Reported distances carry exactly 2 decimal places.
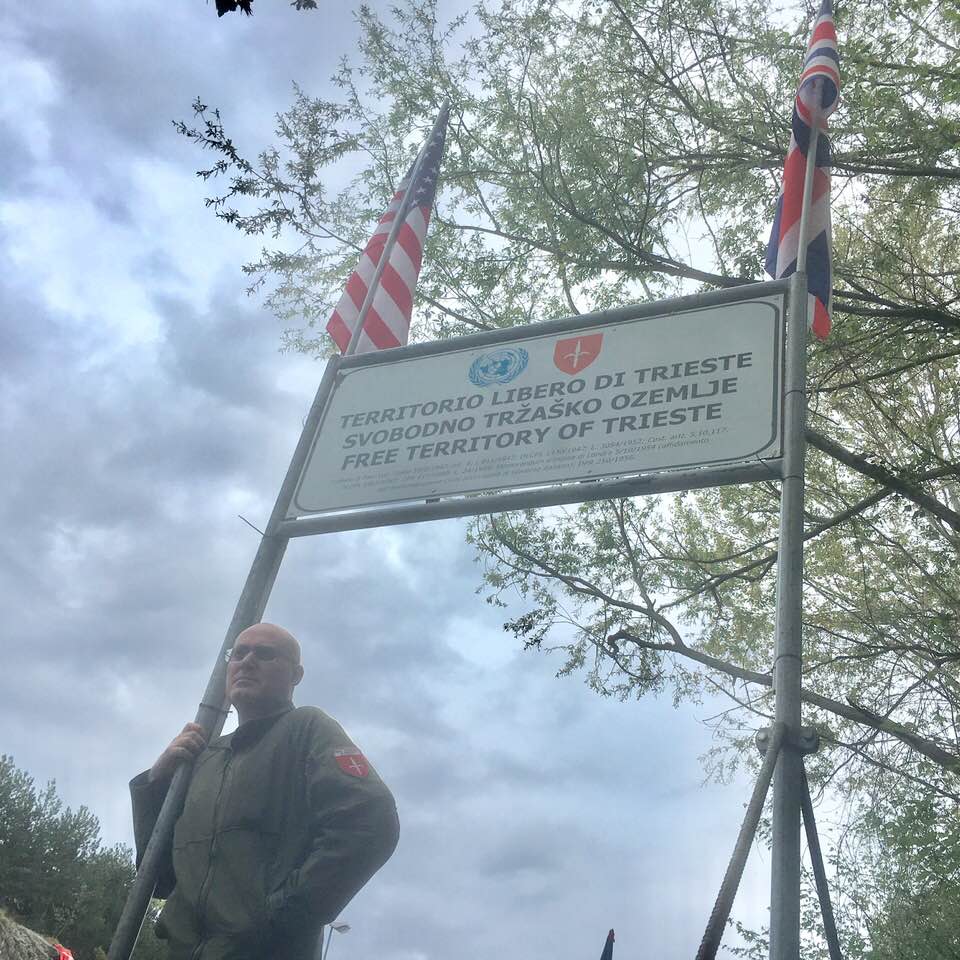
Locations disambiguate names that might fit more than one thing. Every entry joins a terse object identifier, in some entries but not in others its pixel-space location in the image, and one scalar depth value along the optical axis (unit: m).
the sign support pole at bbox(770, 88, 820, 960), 3.11
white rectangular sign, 4.17
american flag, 5.93
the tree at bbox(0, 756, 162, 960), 31.22
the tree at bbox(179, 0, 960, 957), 9.69
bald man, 3.17
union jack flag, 5.24
